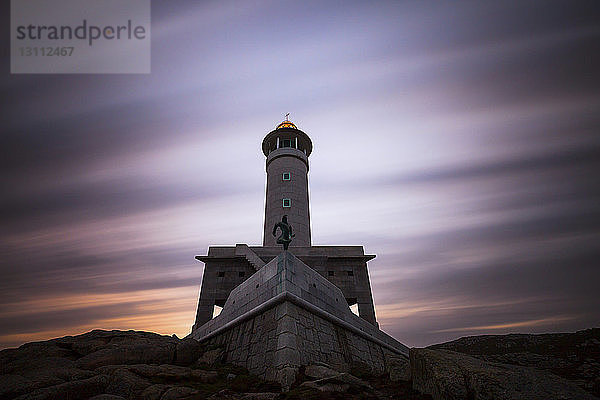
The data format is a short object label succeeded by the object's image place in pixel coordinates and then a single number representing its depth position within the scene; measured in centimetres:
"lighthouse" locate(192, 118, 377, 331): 2112
